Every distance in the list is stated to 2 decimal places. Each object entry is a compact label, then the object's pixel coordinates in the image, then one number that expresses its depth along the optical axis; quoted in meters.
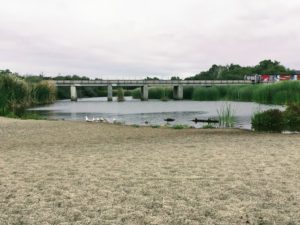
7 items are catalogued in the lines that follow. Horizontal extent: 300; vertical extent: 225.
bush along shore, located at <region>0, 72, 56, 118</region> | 25.39
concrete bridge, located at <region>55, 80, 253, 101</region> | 64.27
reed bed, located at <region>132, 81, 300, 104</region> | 29.58
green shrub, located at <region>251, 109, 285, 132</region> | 13.29
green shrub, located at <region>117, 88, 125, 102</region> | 62.30
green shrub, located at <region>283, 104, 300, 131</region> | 13.57
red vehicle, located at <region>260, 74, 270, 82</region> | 67.98
